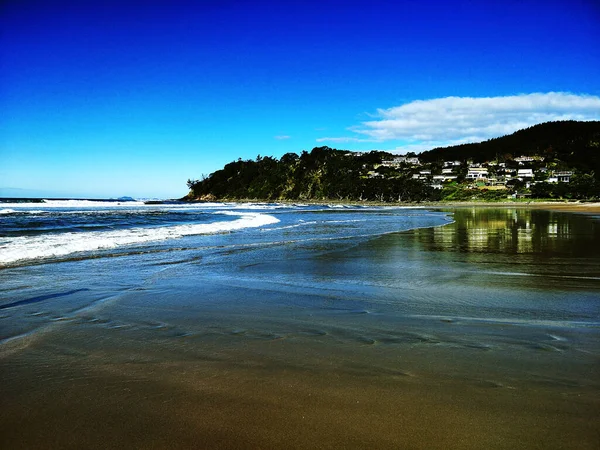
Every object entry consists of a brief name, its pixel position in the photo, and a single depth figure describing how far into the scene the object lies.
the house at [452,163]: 176.23
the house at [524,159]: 164.50
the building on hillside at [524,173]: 134.12
